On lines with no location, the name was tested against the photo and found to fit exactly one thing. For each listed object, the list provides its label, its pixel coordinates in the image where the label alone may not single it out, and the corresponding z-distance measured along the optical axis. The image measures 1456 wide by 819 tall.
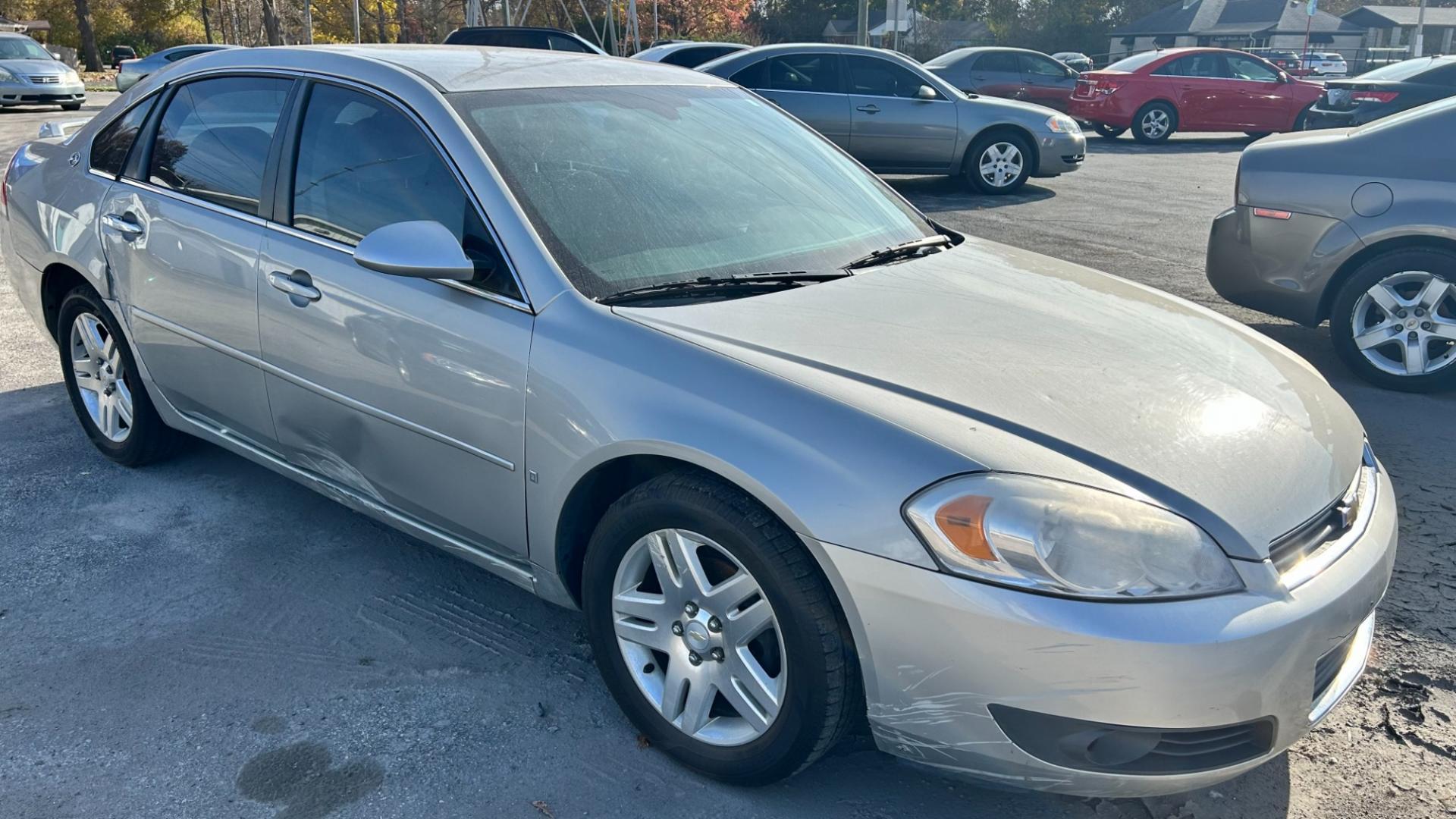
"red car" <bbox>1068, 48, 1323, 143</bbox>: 17.66
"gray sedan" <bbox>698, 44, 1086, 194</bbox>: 11.52
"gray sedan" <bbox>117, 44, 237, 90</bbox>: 21.41
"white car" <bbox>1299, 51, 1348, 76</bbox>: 44.56
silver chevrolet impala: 2.19
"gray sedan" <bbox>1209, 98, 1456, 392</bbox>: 5.36
